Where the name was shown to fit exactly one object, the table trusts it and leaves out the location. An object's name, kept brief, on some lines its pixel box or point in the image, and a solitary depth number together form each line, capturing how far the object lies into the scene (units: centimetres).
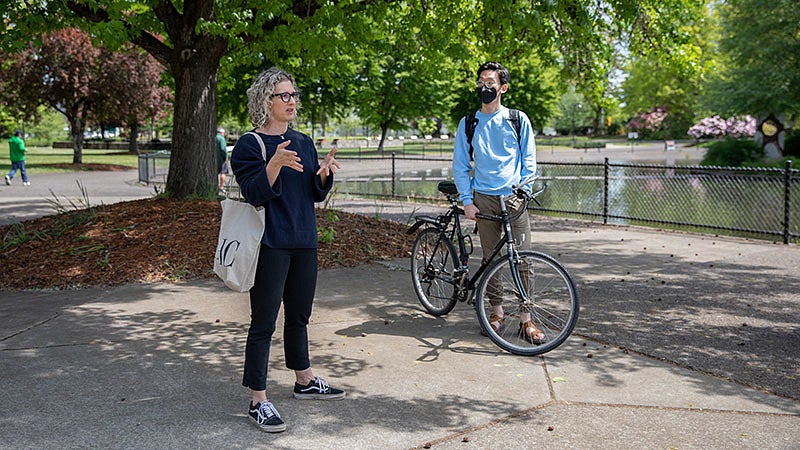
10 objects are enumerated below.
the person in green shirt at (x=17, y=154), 2288
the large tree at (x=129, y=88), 3697
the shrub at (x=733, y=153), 3650
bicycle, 561
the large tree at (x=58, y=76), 3456
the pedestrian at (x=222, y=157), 1675
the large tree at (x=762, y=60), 3266
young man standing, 580
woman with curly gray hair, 409
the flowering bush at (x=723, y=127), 5356
